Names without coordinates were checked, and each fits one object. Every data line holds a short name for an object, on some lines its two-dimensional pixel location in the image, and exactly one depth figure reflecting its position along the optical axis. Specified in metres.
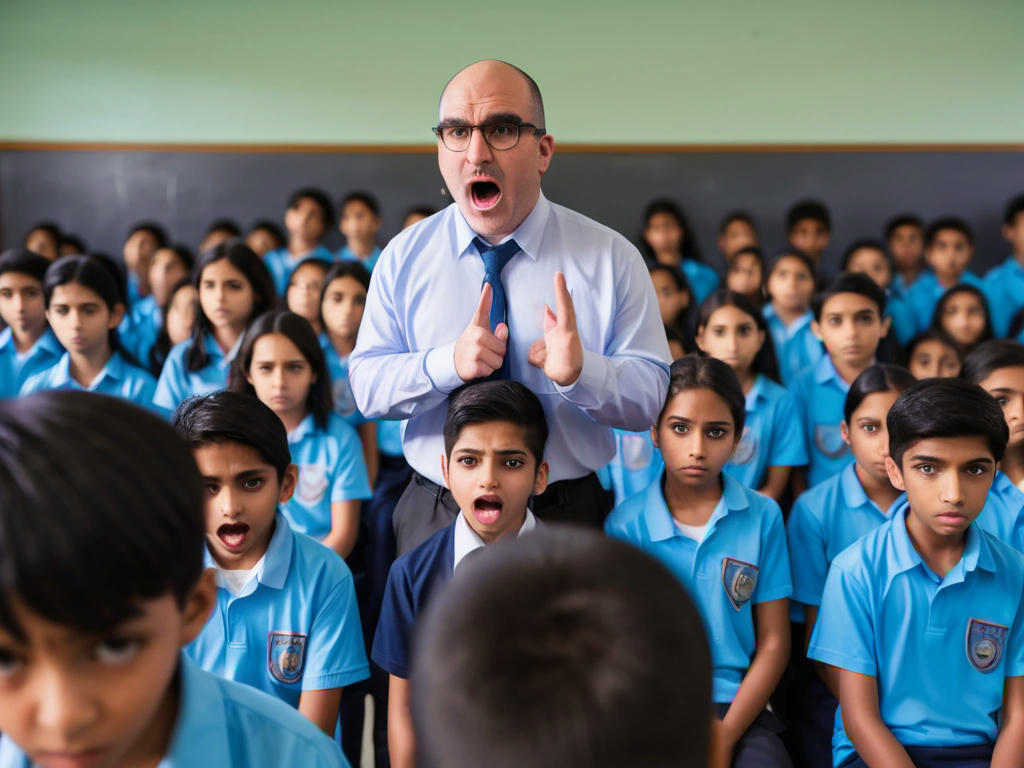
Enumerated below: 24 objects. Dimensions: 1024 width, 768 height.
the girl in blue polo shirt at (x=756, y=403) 2.76
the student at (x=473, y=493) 1.73
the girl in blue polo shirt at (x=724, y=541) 1.86
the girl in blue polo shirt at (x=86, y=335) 2.94
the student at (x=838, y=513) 2.06
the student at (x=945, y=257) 4.89
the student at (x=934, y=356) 3.11
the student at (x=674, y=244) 5.02
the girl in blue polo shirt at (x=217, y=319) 2.99
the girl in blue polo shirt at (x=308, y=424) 2.46
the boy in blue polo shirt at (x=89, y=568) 0.62
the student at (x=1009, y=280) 4.89
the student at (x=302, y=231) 4.88
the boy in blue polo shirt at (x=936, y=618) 1.67
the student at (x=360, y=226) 5.04
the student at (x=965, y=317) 3.78
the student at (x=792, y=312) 3.70
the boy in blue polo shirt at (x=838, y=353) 2.97
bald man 1.76
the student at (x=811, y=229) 5.33
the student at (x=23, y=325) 3.26
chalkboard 5.66
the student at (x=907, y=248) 5.21
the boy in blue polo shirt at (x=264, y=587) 1.65
